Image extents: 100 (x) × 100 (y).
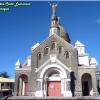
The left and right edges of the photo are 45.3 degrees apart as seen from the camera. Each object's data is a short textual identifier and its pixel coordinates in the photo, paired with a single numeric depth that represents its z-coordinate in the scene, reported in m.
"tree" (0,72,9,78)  56.12
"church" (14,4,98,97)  19.28
